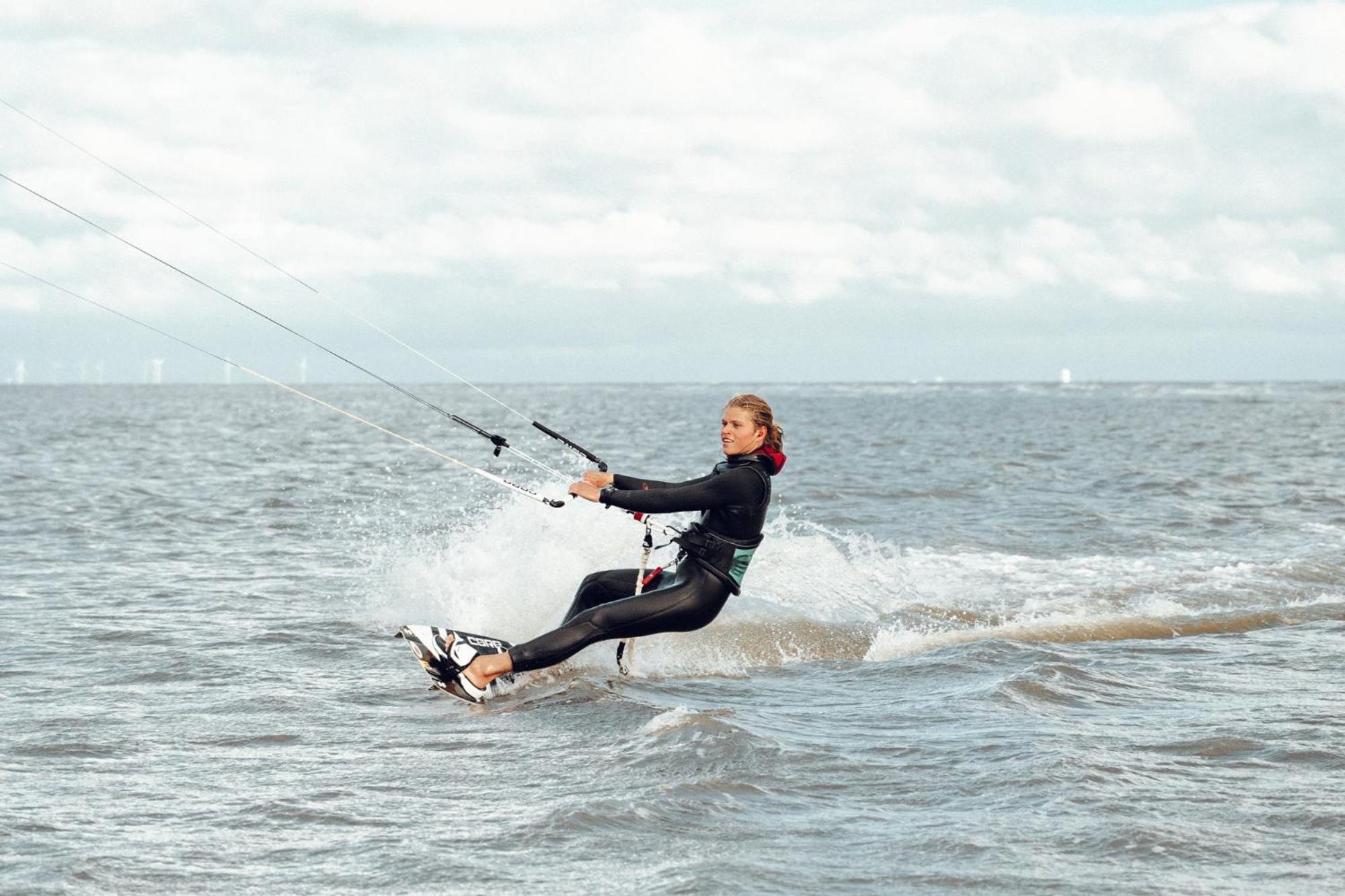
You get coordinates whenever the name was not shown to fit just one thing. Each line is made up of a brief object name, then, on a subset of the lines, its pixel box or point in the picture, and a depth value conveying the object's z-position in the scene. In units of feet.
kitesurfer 53.11
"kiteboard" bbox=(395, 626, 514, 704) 54.13
